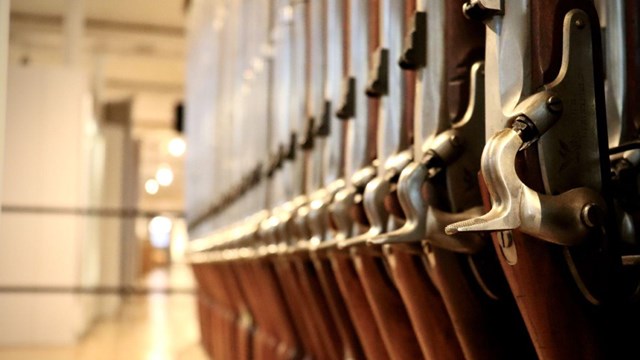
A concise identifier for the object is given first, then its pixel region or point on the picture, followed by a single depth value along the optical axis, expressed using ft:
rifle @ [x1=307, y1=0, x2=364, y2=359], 3.44
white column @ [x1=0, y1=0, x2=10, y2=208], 2.32
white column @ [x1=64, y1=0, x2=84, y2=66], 14.78
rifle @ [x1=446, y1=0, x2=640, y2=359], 1.77
